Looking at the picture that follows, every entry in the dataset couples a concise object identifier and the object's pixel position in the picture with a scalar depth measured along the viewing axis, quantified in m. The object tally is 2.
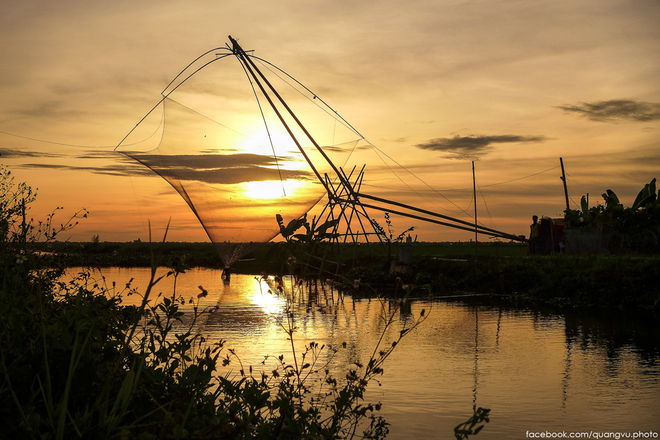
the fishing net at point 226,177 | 14.40
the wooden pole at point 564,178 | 34.00
